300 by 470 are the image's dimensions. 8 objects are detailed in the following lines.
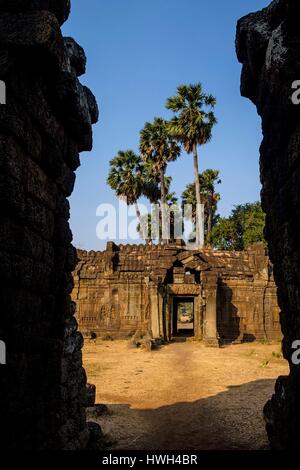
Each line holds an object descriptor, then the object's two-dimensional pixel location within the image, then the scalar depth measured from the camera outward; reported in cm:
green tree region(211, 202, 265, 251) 4444
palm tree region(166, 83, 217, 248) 3033
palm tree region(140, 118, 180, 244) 3734
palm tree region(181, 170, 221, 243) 4453
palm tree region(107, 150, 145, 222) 4041
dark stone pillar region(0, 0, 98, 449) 326
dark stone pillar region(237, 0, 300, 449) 371
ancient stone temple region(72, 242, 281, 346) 2291
